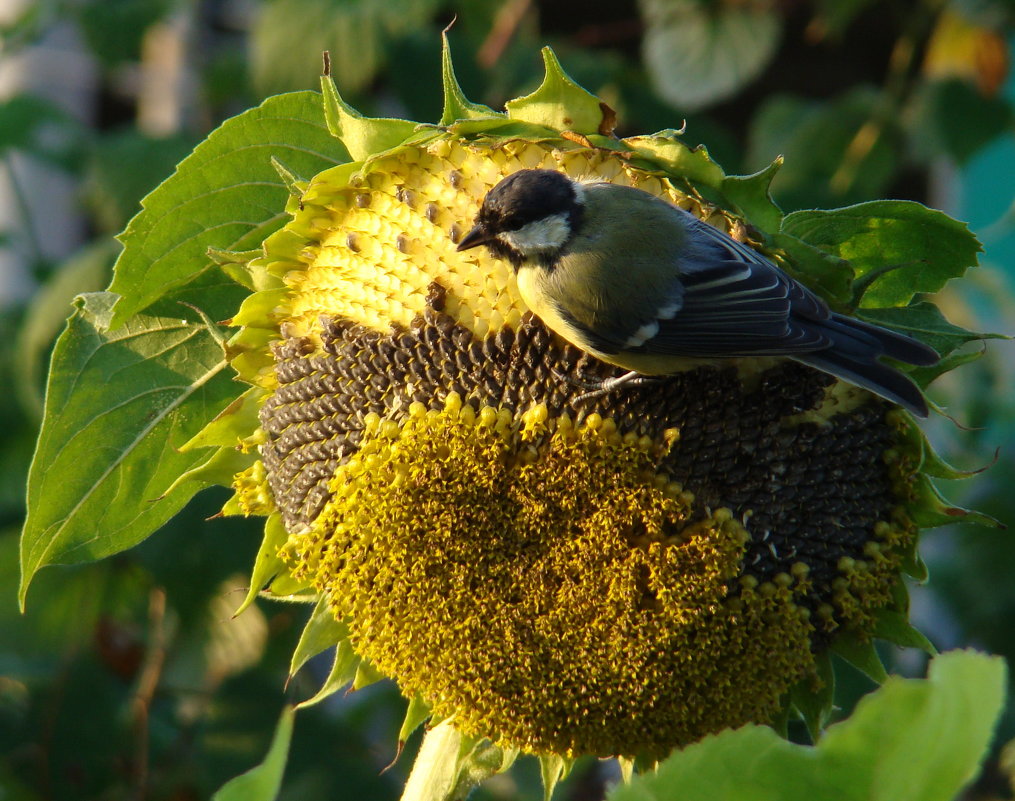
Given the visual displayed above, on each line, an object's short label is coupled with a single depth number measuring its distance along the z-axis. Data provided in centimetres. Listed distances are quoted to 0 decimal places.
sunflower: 357
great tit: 358
